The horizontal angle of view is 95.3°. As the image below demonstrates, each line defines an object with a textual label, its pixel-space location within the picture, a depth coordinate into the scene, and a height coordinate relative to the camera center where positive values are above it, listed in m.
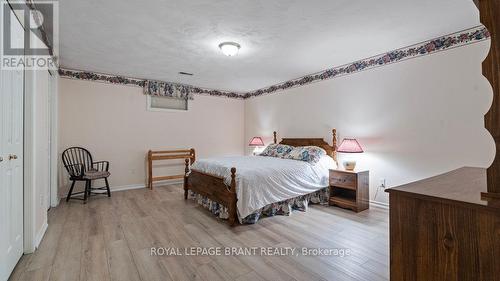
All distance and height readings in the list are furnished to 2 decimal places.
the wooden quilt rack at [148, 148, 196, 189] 4.72 -0.32
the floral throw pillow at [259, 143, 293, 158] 4.37 -0.18
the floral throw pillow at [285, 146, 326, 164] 3.83 -0.22
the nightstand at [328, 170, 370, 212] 3.36 -0.73
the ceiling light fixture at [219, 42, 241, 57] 2.97 +1.23
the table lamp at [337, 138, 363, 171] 3.48 -0.13
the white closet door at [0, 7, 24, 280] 1.66 -0.18
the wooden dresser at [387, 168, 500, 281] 0.75 -0.34
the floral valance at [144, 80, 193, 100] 4.82 +1.16
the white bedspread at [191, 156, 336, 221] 2.87 -0.50
